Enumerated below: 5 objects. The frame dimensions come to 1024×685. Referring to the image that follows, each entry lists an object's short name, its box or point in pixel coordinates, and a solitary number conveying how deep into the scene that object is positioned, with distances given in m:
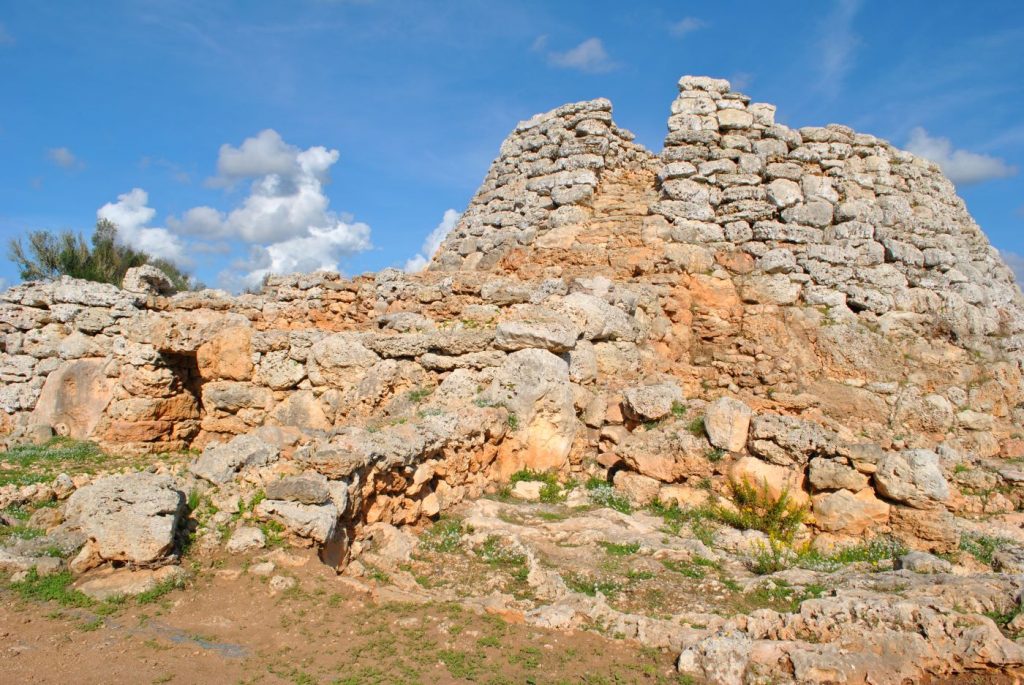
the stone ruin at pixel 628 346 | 7.79
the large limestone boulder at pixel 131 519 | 5.12
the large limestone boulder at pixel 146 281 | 12.34
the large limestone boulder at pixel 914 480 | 7.41
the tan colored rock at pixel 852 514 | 7.49
